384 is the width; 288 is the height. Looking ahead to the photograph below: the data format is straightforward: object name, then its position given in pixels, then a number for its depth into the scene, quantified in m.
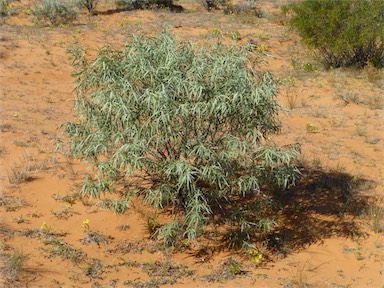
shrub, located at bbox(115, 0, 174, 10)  22.86
